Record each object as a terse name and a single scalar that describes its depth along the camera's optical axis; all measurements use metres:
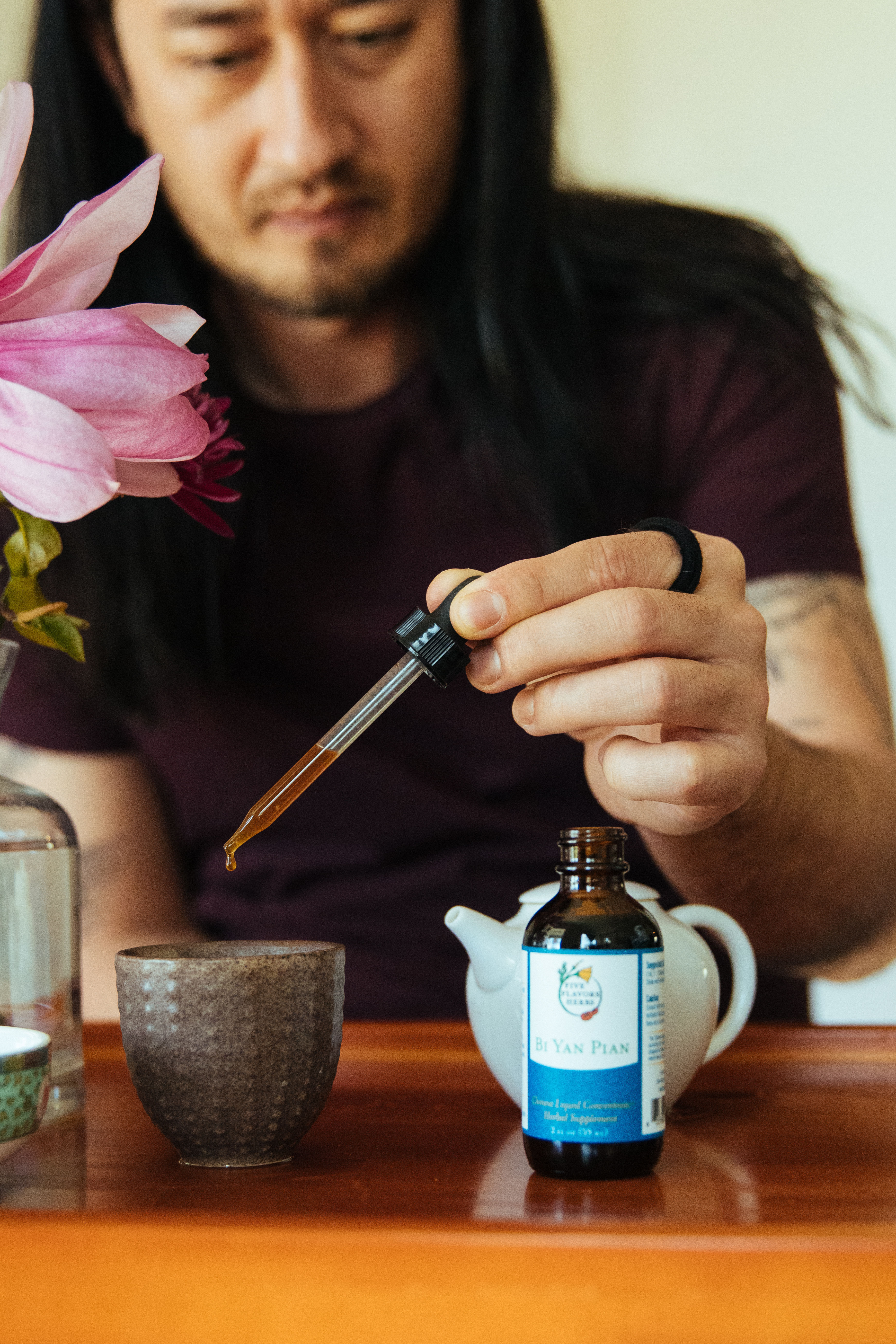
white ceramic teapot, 0.57
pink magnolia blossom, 0.42
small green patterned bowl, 0.43
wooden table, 0.37
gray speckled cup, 0.47
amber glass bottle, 0.47
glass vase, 0.58
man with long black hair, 1.12
